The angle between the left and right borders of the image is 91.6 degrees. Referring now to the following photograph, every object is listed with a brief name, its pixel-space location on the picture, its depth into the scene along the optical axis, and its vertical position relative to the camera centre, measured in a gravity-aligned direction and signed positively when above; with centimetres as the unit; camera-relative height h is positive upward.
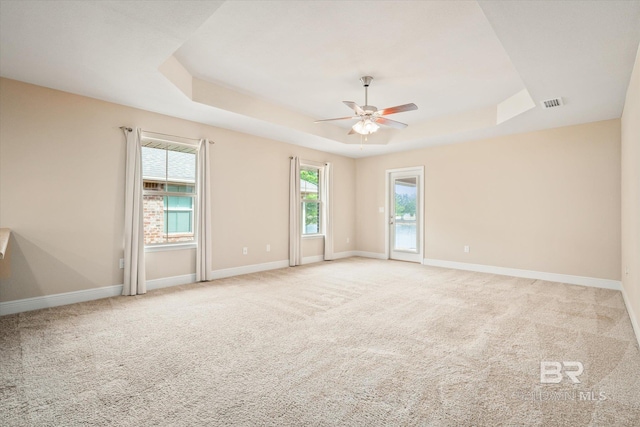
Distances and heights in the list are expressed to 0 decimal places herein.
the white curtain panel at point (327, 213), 751 +14
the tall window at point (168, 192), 486 +43
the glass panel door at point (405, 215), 732 +10
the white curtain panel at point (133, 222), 445 -6
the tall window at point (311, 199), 727 +47
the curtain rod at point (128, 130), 446 +130
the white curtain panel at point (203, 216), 523 +4
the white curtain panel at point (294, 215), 671 +8
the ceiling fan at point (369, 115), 392 +141
